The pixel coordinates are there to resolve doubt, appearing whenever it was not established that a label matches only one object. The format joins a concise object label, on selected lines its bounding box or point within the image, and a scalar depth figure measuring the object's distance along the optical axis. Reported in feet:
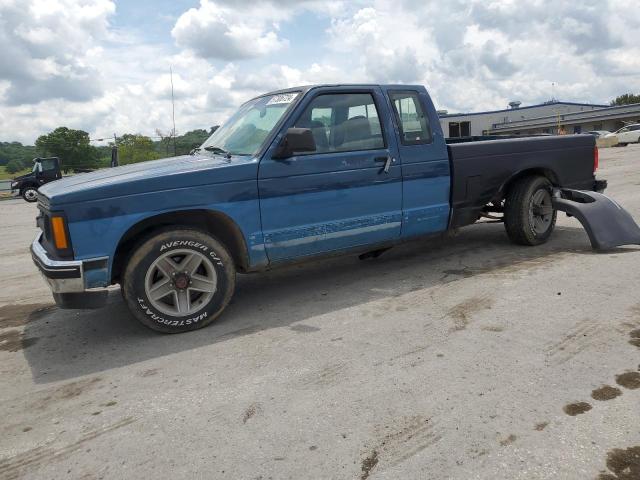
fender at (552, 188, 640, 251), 18.47
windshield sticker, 14.82
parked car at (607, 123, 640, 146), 109.09
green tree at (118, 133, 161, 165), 161.17
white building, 185.68
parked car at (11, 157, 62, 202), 84.17
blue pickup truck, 12.07
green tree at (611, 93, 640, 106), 266.18
